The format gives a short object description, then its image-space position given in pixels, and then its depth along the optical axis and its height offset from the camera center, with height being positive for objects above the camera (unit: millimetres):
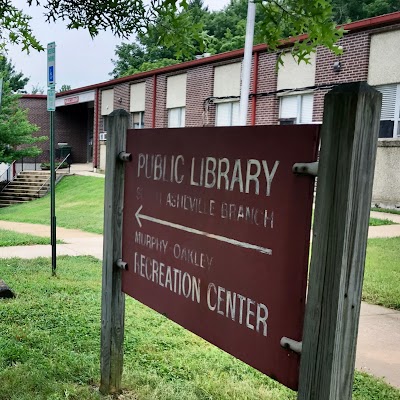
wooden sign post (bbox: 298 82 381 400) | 1801 -322
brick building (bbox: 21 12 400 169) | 14117 +1926
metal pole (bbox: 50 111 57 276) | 6570 -1131
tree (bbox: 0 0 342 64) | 3020 +745
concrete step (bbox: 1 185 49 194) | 23103 -2633
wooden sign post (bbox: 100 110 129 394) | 3273 -796
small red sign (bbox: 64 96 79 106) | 31344 +1890
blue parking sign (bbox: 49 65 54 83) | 6480 +696
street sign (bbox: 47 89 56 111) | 6497 +391
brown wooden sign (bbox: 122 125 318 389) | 2053 -427
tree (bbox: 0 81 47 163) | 20781 -92
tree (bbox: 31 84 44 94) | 72588 +5557
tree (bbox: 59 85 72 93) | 75125 +6262
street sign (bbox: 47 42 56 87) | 6445 +812
